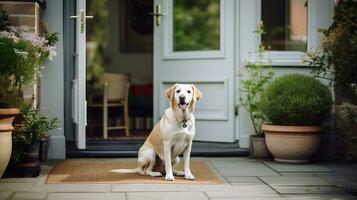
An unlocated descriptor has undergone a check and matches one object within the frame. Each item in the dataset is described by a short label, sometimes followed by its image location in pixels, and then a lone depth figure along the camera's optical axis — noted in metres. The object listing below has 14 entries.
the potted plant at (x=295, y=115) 5.96
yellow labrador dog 5.03
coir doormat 5.01
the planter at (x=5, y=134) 4.52
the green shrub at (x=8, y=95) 4.79
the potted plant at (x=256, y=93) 6.41
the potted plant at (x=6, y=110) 4.54
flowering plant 4.84
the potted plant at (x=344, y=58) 4.71
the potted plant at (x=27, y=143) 5.09
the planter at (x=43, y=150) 5.78
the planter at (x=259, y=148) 6.40
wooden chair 7.62
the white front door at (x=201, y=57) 6.74
